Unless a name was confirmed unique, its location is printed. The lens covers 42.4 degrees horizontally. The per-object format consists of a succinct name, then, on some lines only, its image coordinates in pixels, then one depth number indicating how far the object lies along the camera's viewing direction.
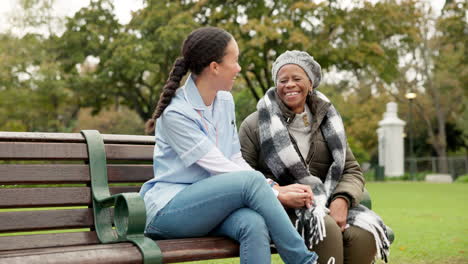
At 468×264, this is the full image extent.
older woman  3.51
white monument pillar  33.84
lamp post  31.33
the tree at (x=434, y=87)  38.00
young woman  2.97
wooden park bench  2.84
